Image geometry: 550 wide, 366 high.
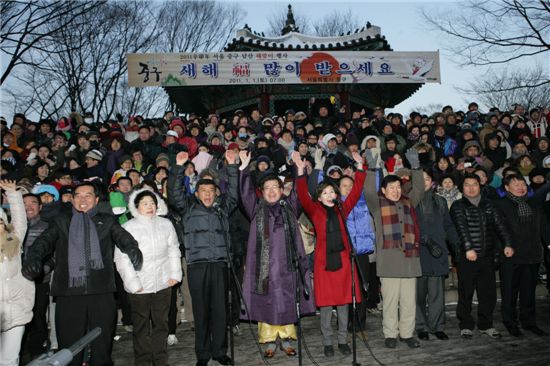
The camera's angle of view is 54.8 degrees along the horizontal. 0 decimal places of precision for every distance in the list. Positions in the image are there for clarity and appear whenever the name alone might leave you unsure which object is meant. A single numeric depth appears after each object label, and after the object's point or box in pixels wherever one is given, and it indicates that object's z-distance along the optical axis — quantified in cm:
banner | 1593
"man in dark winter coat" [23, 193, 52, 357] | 572
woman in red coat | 576
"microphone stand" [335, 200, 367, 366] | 497
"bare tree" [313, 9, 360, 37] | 3738
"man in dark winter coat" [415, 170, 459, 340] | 634
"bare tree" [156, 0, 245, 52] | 2780
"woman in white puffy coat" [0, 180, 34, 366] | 479
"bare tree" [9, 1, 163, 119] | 2242
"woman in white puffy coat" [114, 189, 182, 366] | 519
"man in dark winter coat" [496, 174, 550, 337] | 646
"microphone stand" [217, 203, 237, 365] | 538
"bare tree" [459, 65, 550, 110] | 3953
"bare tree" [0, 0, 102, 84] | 1700
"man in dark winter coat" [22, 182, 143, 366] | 484
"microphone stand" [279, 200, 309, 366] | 545
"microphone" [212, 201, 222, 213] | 568
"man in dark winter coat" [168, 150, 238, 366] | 553
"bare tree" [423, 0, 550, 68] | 1470
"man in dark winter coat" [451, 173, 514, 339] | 634
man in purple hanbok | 568
